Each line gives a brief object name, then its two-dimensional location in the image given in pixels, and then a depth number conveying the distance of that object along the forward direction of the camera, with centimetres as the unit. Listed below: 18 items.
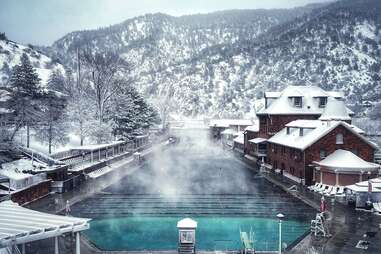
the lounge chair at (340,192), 3452
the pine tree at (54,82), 9938
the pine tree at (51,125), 5082
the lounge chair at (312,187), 3796
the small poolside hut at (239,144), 8110
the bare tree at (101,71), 5738
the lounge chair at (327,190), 3562
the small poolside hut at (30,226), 1276
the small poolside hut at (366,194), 2986
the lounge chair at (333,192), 3494
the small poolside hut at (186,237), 1948
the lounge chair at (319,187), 3715
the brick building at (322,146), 4075
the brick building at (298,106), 5438
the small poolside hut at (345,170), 3578
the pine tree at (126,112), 6619
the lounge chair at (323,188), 3638
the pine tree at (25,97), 4531
